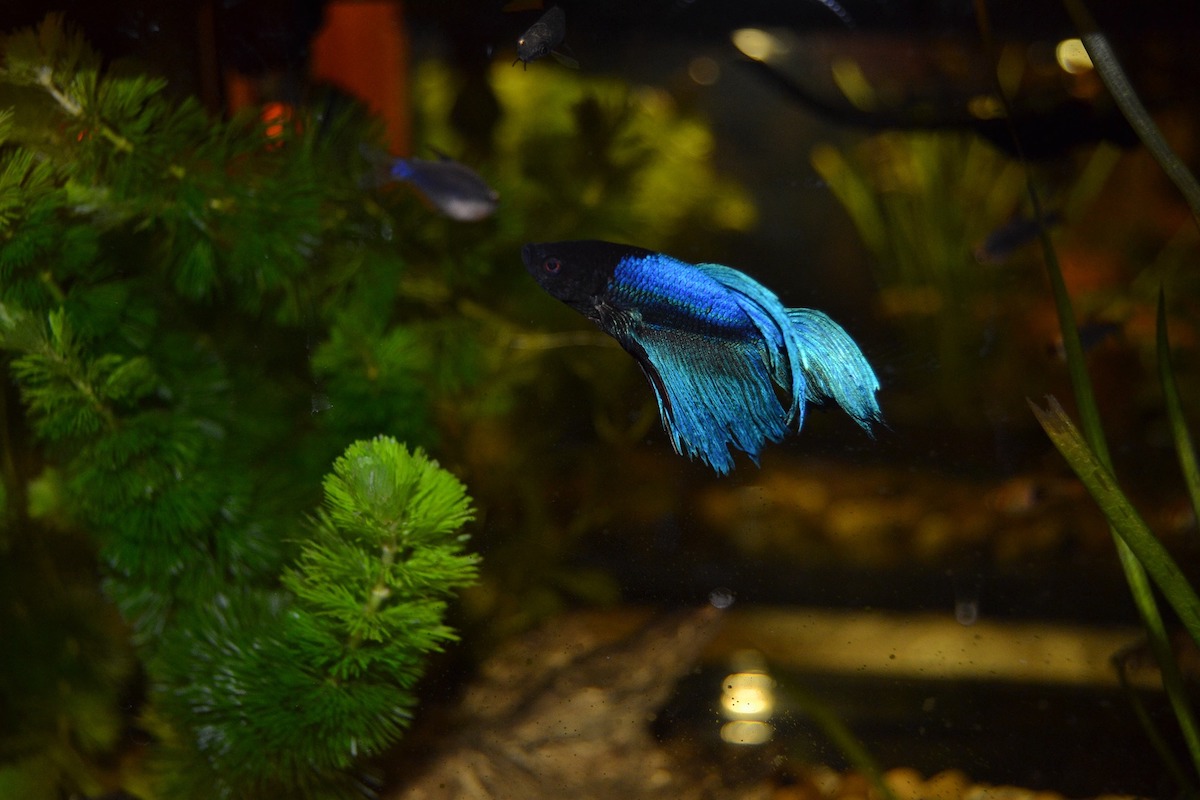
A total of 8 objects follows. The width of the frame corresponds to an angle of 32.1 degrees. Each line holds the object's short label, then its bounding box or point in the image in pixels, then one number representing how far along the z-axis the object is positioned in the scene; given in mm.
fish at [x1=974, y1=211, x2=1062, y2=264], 434
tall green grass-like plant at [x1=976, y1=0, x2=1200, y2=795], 330
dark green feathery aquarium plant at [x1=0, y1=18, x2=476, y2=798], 362
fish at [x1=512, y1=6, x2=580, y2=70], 351
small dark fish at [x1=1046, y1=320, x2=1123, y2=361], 443
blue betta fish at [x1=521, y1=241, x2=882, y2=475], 328
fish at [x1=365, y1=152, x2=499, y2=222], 402
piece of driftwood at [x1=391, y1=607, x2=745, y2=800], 379
